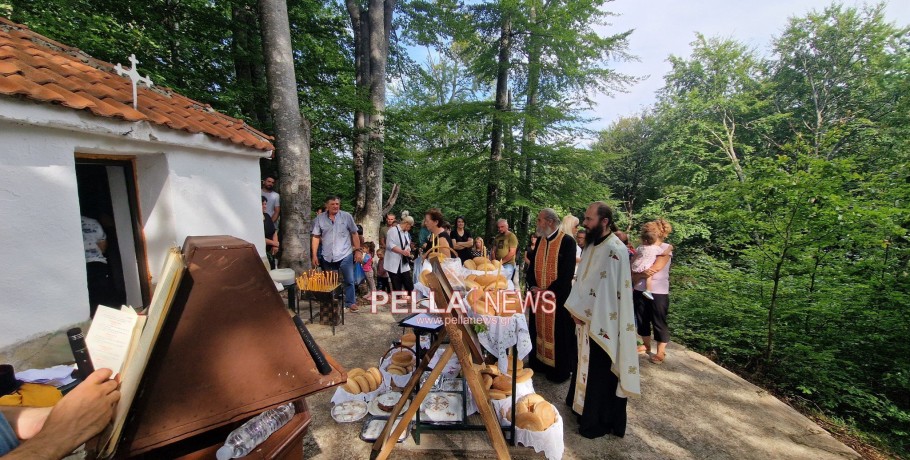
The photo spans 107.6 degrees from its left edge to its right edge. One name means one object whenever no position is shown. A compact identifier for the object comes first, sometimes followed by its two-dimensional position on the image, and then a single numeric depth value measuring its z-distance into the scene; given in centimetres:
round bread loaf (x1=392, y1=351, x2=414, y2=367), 346
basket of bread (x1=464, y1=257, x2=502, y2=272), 294
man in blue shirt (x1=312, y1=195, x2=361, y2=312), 571
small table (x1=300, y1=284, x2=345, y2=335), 496
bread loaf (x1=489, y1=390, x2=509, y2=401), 299
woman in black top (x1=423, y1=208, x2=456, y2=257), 516
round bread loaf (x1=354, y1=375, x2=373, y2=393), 332
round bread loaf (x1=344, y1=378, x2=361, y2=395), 330
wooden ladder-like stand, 218
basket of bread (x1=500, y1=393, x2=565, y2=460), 264
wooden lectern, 108
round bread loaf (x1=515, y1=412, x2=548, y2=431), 267
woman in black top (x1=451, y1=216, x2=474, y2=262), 639
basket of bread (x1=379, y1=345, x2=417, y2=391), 337
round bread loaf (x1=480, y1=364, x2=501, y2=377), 325
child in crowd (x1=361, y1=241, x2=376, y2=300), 689
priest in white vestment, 294
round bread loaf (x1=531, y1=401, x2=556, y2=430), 268
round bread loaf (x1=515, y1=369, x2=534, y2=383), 319
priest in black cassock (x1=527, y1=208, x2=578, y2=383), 388
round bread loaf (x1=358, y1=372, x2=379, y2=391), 335
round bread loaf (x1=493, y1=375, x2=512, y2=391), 305
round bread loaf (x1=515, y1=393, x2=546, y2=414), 287
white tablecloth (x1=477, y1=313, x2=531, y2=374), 273
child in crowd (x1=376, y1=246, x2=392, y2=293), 739
